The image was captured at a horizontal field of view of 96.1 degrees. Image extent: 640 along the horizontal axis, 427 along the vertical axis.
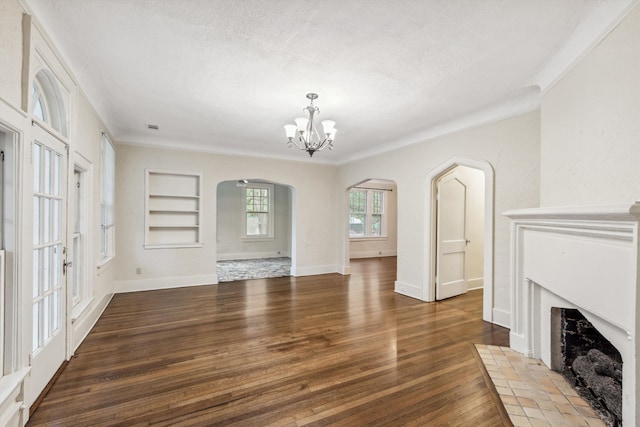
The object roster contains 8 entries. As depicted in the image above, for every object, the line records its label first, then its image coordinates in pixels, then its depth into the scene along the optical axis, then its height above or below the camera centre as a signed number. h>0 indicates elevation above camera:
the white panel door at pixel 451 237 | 4.82 -0.39
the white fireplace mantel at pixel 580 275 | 1.40 -0.40
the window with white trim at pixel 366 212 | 9.77 +0.06
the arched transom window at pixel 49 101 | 2.29 +0.94
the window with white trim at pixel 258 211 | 9.39 +0.07
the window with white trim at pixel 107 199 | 4.36 +0.21
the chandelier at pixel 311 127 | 3.44 +1.06
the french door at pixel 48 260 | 2.14 -0.39
